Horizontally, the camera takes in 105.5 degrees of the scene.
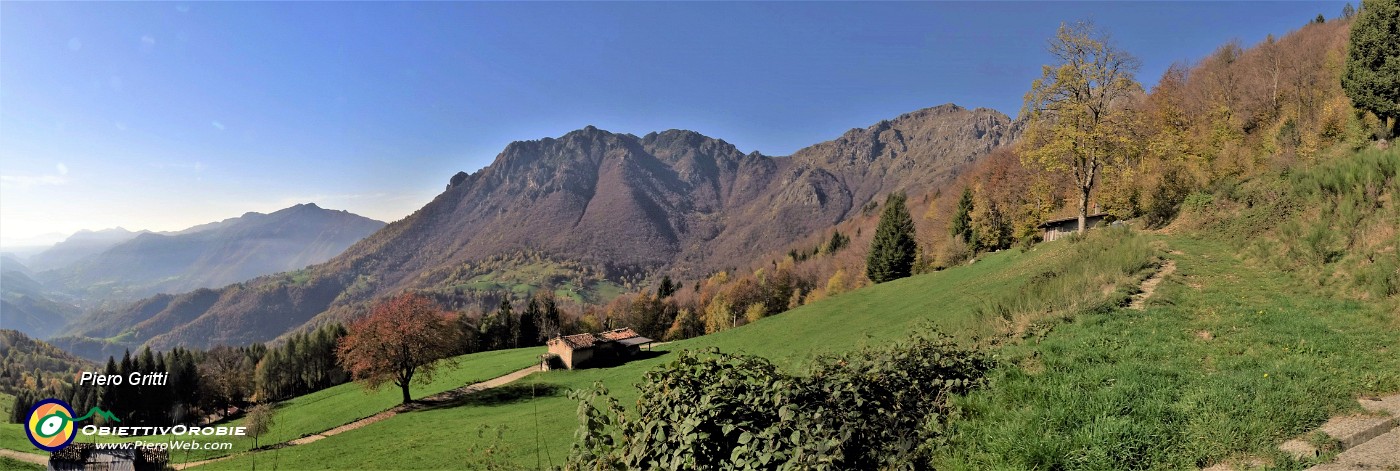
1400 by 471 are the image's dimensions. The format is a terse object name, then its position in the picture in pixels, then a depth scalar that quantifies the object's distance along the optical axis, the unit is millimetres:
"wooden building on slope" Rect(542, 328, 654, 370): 55094
